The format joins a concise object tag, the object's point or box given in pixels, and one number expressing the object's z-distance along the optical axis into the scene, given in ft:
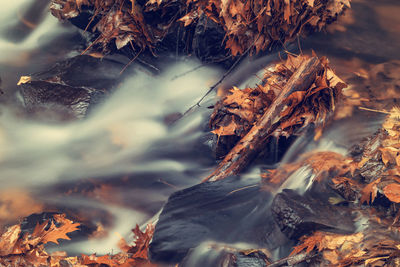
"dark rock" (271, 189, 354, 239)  19.24
